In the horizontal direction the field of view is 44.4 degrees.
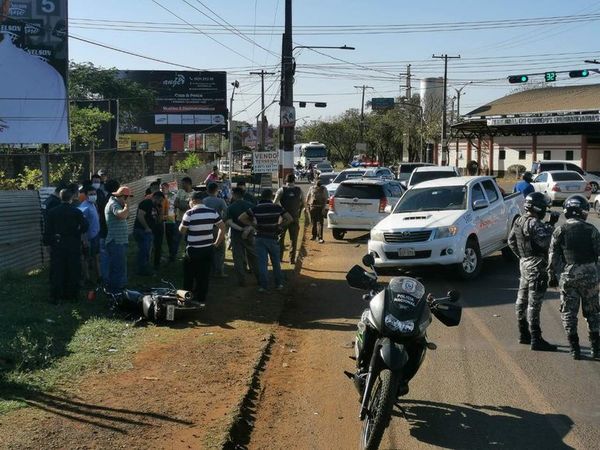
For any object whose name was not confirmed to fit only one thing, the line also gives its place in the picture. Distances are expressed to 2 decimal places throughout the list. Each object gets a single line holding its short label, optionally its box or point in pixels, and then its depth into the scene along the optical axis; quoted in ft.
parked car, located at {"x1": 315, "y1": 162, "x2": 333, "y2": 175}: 181.27
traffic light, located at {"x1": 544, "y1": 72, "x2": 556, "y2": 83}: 106.63
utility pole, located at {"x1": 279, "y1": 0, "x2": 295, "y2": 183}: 75.05
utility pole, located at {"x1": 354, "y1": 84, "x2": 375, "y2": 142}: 292.81
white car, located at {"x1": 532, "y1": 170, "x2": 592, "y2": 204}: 101.91
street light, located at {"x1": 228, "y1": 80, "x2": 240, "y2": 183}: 127.87
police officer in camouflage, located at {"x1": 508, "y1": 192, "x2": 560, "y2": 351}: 26.68
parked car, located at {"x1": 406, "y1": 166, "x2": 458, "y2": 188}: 76.69
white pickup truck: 42.09
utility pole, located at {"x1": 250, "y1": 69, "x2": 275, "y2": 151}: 148.58
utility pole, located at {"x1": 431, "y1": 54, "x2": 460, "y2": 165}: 190.15
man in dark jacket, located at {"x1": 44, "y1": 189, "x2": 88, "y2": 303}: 33.53
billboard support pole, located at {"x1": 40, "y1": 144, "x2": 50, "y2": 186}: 74.54
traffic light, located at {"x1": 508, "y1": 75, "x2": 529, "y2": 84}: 104.06
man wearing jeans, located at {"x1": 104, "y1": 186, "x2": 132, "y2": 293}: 35.50
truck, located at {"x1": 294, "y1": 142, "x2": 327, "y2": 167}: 229.23
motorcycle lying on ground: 30.07
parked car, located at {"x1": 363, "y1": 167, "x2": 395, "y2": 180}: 90.28
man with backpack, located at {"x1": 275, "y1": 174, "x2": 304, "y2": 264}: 49.19
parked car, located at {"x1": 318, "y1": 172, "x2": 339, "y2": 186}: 109.70
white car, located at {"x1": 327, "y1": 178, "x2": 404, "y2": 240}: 62.69
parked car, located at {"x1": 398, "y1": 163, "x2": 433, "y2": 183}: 107.38
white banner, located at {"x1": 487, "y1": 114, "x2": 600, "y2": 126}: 164.88
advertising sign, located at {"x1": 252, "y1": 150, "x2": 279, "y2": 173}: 71.41
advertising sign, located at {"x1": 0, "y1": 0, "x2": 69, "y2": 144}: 77.36
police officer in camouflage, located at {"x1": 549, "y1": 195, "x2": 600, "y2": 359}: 25.16
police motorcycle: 16.74
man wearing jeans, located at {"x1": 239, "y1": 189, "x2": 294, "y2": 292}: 37.88
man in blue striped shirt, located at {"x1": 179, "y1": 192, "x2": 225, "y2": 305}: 33.37
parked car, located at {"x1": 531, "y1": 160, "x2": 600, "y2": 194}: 116.57
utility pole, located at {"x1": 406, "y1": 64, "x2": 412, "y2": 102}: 302.04
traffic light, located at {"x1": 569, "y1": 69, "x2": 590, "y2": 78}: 101.71
